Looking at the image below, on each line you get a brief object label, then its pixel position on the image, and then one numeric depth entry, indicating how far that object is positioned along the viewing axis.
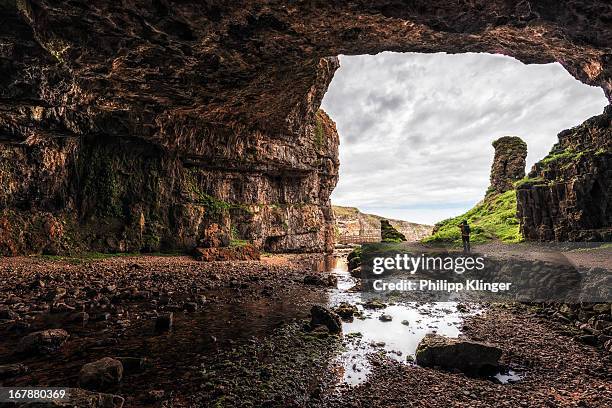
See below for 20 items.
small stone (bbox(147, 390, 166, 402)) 4.97
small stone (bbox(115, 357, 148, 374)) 5.91
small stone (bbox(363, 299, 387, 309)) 12.60
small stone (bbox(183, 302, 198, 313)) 10.54
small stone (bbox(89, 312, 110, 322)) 8.86
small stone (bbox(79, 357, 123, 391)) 5.14
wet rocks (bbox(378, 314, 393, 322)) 10.69
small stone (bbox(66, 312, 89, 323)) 8.57
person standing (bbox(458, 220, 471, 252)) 20.00
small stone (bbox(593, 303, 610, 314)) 9.32
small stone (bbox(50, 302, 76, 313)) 9.47
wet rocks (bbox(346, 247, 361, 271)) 27.92
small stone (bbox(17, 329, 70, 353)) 6.37
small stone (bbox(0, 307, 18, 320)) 8.48
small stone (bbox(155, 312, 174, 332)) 8.27
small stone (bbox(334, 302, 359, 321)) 10.95
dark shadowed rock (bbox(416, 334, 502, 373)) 6.61
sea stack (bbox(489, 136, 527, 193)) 37.94
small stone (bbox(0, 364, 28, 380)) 5.30
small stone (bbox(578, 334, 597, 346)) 8.10
